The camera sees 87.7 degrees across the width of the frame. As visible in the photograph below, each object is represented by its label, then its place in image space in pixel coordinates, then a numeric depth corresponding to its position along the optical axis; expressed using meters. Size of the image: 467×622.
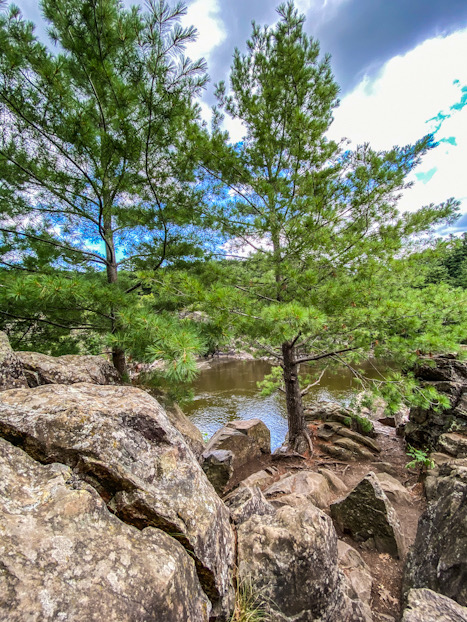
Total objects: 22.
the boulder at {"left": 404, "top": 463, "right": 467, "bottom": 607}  1.93
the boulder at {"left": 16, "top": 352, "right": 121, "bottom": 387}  2.88
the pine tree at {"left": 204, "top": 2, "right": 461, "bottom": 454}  3.59
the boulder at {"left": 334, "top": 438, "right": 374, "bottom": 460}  5.70
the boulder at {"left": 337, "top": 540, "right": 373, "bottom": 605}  2.21
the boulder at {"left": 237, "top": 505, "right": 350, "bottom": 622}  1.77
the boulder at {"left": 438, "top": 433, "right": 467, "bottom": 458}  4.49
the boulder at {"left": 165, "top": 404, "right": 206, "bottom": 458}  4.84
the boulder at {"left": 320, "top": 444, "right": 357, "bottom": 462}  5.64
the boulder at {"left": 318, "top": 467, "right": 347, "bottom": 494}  4.31
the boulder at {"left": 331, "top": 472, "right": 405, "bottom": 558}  2.89
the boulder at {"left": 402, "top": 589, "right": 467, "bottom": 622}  1.54
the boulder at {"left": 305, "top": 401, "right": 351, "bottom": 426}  7.59
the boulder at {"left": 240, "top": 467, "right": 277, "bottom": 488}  4.46
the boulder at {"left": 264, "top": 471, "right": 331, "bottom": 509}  3.71
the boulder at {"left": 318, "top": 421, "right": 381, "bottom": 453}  6.17
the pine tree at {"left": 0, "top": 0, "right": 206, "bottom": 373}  2.72
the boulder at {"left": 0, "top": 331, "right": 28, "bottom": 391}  2.08
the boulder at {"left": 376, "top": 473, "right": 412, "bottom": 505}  3.89
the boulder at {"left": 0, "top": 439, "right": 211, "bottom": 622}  0.95
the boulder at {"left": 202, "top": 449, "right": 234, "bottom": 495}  4.75
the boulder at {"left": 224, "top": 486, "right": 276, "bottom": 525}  2.21
